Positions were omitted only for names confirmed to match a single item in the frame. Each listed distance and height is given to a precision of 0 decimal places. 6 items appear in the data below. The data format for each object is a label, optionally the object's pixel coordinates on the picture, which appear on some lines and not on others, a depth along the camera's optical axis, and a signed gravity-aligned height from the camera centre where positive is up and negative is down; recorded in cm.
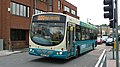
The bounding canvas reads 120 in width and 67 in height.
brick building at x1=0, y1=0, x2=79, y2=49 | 1350 +164
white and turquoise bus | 739 -16
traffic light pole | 522 +62
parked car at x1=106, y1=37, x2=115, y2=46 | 2231 -163
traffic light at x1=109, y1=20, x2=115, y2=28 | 568 +46
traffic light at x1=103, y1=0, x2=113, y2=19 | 531 +108
